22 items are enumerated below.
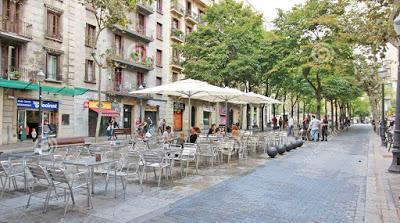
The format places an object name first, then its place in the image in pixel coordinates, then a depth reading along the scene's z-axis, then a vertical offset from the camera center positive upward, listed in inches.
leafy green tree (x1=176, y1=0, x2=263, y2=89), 1024.2 +219.8
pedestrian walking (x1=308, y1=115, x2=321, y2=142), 968.9 -21.1
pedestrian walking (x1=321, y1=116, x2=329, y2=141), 1003.8 -27.3
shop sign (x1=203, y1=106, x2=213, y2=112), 1818.7 +66.0
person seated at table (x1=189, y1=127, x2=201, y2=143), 507.2 -19.7
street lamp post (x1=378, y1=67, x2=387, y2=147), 730.2 -9.0
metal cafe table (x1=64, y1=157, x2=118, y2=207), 263.9 -30.8
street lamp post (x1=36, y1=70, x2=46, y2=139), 652.7 +80.1
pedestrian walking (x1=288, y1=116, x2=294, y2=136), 1179.3 -15.9
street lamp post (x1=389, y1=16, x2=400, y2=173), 424.9 -26.2
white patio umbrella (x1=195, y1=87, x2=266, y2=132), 658.2 +44.0
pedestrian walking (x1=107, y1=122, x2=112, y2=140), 997.8 -28.6
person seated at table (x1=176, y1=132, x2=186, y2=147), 484.6 -23.5
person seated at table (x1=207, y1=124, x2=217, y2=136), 665.3 -15.9
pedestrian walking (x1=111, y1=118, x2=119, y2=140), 1071.0 -7.5
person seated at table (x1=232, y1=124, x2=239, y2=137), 603.3 -18.0
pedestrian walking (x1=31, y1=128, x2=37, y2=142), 863.1 -30.4
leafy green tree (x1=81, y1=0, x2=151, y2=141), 676.7 +210.4
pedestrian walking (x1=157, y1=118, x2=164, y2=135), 1154.8 -12.3
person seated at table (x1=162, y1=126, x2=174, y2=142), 541.9 -21.5
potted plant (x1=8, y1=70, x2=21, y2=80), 807.1 +104.1
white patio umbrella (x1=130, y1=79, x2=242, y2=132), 486.0 +44.8
